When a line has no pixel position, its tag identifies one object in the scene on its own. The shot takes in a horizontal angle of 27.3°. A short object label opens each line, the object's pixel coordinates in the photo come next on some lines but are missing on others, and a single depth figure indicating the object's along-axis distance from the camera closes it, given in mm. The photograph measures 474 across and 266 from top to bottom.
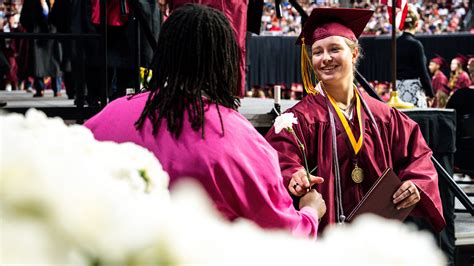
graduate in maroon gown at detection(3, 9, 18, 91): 13898
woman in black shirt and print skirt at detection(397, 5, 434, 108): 8758
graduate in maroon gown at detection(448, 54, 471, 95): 15203
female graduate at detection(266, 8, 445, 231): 3730
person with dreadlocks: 2281
